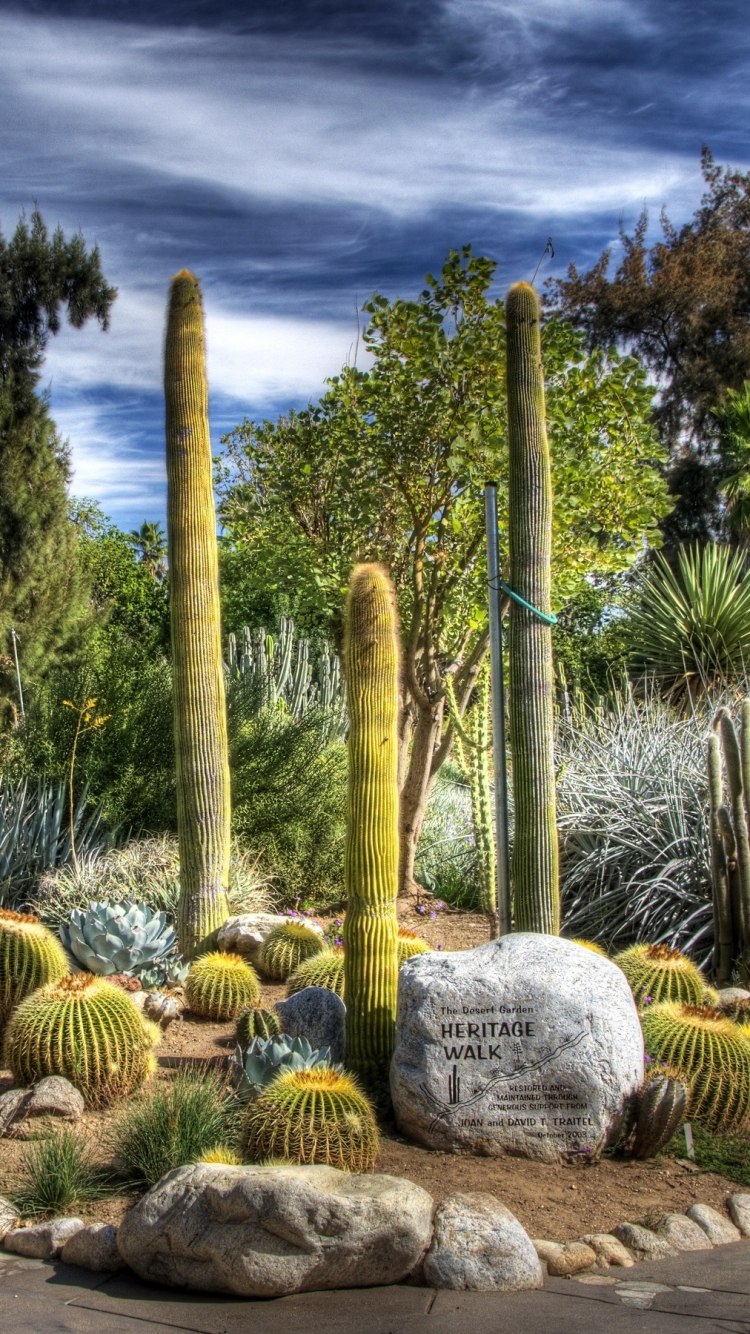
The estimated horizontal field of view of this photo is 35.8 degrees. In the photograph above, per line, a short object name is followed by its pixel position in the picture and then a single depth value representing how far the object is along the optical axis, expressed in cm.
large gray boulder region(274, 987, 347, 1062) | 544
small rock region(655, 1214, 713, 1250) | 396
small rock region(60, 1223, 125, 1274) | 382
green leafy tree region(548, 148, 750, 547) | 2806
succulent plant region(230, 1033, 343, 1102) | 471
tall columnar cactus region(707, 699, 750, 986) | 697
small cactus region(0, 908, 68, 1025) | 591
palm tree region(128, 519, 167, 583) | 3178
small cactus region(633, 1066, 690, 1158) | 449
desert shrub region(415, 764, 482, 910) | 1017
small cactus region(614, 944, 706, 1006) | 574
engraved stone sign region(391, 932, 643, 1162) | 460
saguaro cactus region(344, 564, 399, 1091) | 514
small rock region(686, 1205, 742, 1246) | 405
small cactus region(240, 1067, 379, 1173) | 413
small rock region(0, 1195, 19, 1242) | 406
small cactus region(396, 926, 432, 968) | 620
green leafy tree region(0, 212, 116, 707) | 1756
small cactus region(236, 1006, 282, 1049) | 547
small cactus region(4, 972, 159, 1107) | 509
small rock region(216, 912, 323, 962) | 739
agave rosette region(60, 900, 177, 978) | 668
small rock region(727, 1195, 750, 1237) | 416
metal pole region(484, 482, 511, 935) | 595
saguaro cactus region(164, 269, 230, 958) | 746
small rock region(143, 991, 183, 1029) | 622
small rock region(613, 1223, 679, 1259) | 389
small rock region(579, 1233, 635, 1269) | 383
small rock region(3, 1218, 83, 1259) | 393
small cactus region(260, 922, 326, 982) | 724
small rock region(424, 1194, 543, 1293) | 363
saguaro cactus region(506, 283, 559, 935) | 587
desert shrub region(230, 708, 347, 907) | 995
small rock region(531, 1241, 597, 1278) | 377
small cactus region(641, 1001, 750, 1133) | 498
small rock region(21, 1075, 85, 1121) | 486
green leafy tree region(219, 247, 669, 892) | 932
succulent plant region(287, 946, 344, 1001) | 617
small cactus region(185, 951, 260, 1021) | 650
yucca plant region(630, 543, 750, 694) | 1344
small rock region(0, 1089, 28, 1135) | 484
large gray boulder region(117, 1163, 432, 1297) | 358
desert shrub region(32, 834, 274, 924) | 837
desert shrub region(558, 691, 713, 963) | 807
